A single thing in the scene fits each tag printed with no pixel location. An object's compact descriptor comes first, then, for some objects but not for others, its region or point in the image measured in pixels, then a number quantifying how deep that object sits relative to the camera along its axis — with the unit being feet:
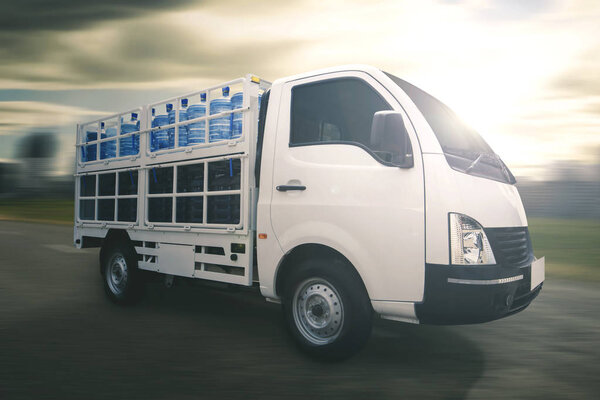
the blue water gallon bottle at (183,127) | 18.92
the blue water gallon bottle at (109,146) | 23.08
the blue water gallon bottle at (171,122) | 19.66
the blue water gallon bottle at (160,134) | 20.03
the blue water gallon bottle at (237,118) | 16.53
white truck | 12.08
